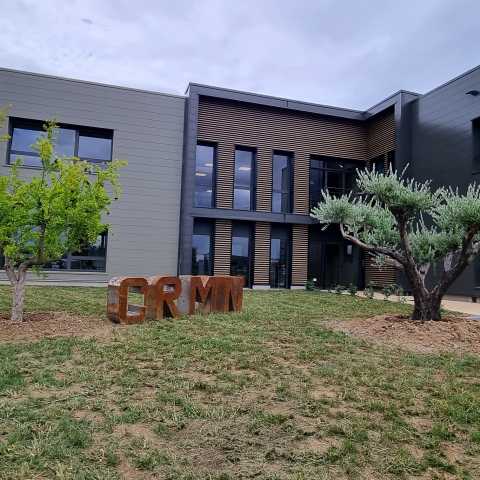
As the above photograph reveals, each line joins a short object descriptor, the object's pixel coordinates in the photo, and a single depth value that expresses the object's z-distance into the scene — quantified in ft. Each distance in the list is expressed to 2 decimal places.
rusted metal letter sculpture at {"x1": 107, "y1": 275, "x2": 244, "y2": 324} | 25.85
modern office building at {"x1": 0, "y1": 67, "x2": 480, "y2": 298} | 51.55
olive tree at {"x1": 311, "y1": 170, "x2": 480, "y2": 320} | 25.50
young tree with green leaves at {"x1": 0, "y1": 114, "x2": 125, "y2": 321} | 23.54
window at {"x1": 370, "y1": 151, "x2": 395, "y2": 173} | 58.34
